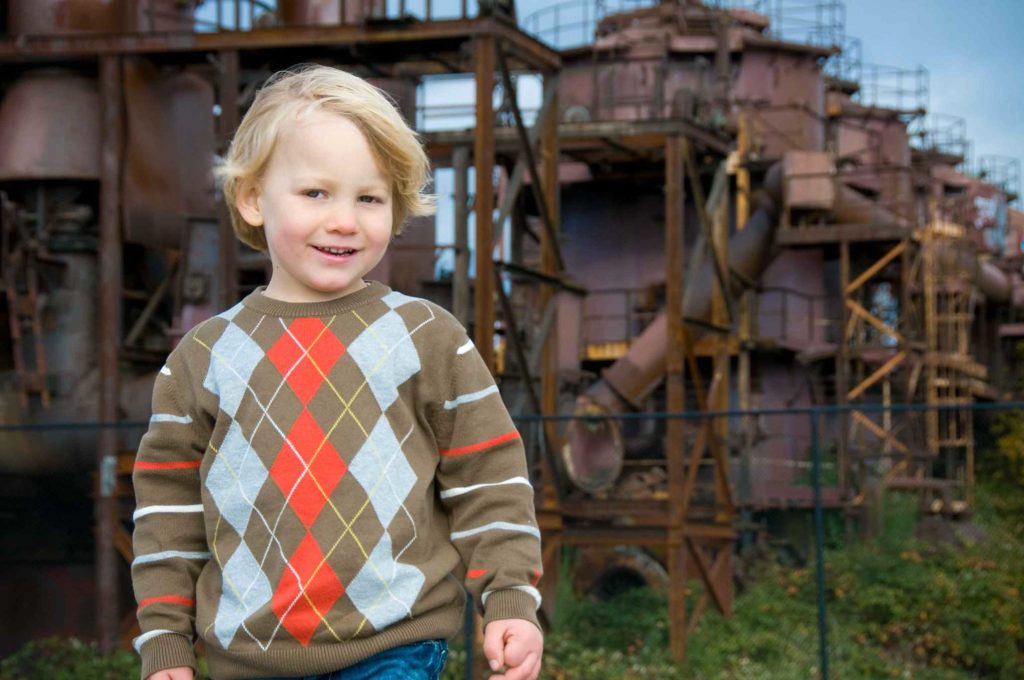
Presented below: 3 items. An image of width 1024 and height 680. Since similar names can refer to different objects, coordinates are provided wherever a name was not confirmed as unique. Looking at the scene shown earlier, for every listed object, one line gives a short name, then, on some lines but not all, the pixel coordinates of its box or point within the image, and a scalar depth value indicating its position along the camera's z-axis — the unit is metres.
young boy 2.72
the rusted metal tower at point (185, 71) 14.34
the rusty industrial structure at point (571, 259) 14.86
